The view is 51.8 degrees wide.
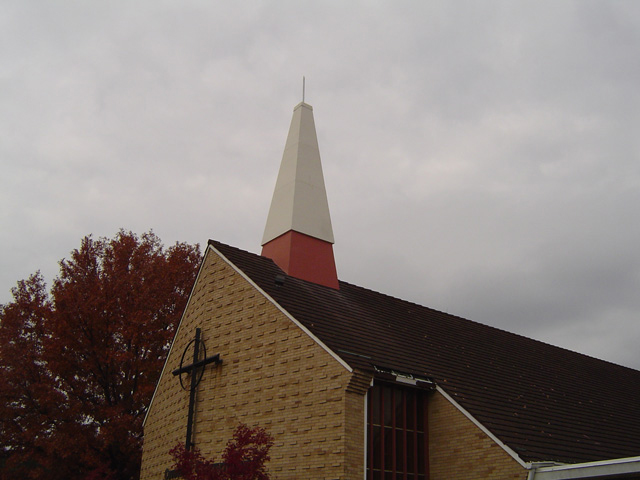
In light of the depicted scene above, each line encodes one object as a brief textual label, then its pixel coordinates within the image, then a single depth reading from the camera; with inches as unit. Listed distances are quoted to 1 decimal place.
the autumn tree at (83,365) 947.3
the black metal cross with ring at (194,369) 670.5
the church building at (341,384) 533.3
